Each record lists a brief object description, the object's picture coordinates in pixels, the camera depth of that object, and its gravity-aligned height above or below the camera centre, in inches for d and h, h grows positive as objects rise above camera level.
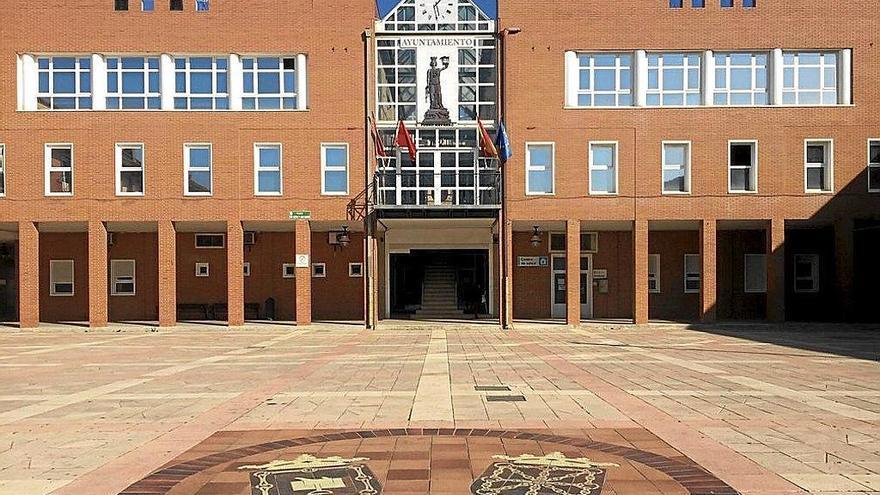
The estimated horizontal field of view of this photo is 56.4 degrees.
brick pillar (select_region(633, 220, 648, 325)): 1146.0 -29.8
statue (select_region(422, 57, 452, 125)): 1217.4 +228.9
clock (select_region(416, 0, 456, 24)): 1221.7 +358.6
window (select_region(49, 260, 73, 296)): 1299.2 -38.8
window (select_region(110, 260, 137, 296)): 1299.2 -40.2
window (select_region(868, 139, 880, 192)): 1151.0 +117.1
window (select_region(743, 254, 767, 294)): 1267.2 -38.6
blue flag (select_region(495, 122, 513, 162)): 1083.9 +140.6
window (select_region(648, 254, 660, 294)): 1274.6 -36.4
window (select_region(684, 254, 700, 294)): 1274.6 -41.3
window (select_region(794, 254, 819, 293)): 1274.6 -36.1
